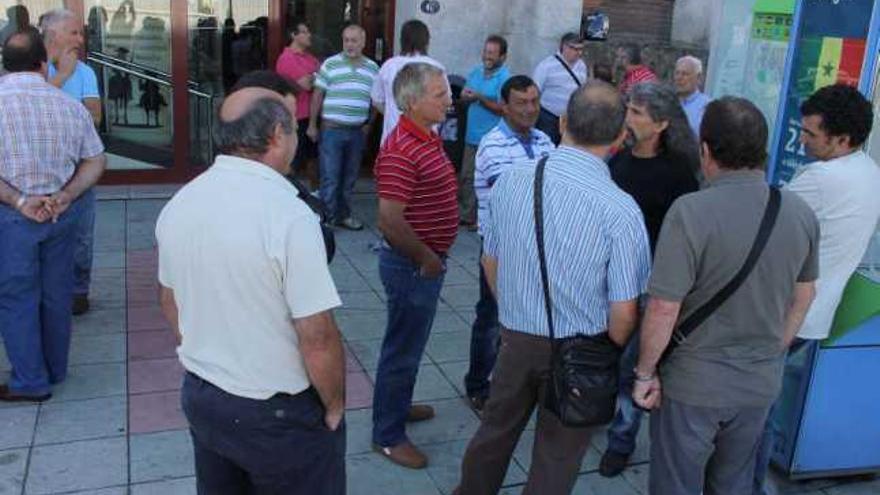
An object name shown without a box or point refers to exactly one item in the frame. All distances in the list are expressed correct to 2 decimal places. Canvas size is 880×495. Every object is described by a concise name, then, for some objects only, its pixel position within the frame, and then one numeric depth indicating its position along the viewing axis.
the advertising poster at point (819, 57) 3.44
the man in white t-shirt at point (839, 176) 2.96
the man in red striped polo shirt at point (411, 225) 3.15
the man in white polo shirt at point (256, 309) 2.01
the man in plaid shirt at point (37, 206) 3.65
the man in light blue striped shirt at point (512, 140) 3.62
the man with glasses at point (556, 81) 7.37
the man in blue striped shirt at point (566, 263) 2.44
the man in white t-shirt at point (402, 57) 6.60
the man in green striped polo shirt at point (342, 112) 6.86
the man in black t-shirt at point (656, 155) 3.19
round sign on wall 8.05
